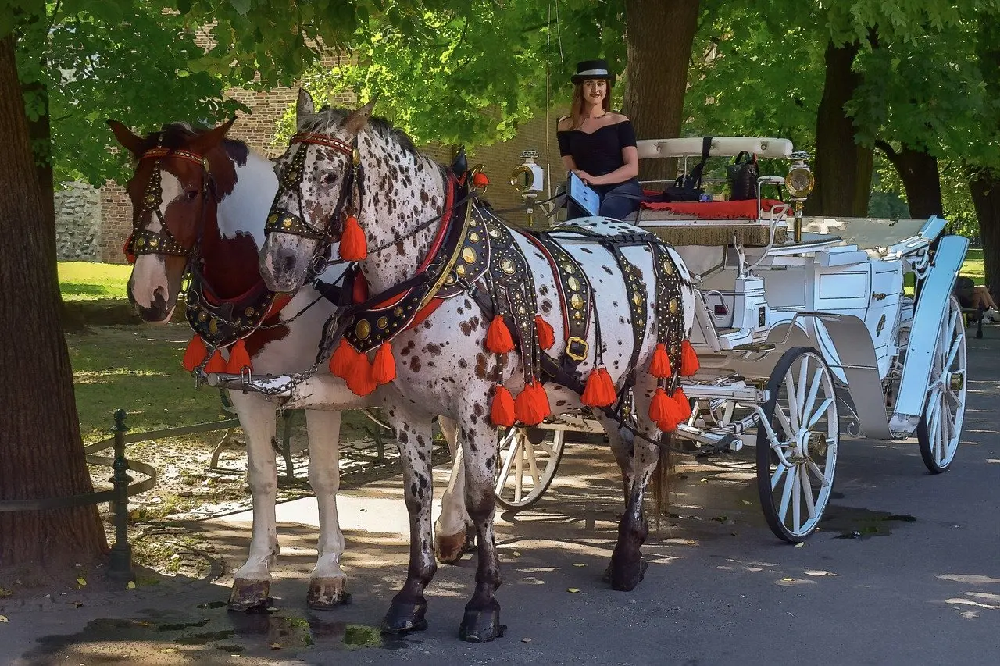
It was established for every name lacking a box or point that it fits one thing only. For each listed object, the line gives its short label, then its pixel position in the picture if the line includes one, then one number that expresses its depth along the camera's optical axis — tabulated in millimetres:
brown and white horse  5727
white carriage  7840
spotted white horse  5332
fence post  6777
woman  8195
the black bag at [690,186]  8570
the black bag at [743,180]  8500
